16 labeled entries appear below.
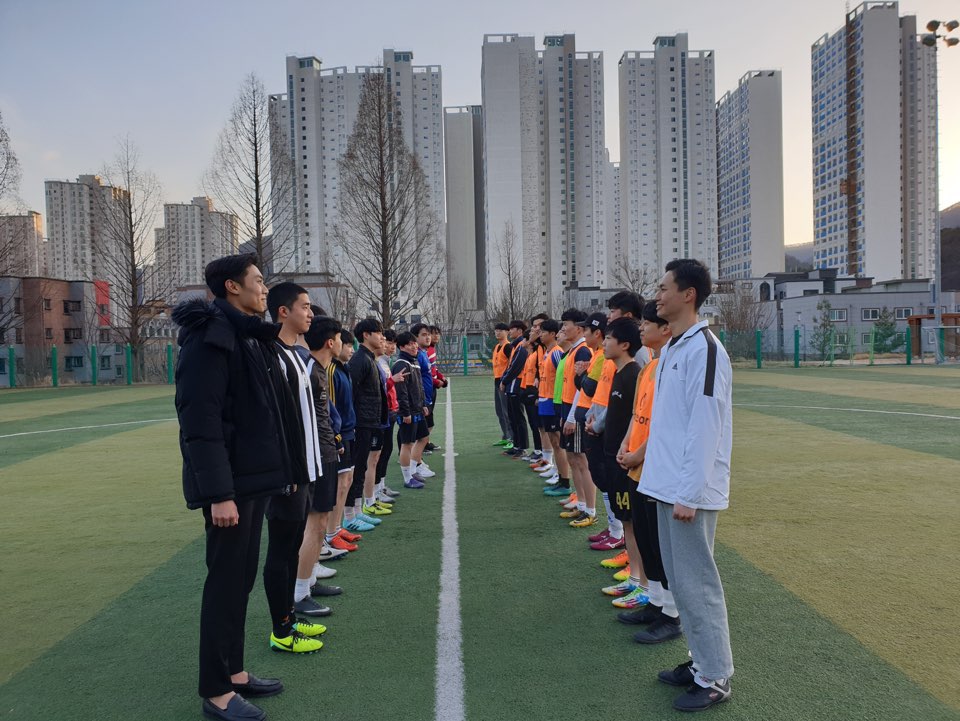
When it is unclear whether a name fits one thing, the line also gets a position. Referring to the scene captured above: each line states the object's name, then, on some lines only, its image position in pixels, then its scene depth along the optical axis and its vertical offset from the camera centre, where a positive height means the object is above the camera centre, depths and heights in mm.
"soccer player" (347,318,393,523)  6781 -478
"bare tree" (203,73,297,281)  26625 +6979
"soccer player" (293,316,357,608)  4723 -1023
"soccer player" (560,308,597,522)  6680 -777
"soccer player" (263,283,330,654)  3664 -709
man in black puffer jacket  3021 -413
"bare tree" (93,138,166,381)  34969 +5397
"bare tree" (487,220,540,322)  42125 +3067
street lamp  25344 +11502
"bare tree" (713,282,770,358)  37594 +1864
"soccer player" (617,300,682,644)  4137 -1092
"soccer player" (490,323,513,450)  12391 -405
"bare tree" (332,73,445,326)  24922 +6419
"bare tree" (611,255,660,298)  45178 +4646
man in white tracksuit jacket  3193 -602
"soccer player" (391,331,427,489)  8695 -696
